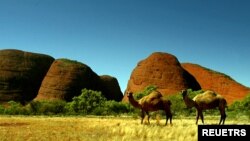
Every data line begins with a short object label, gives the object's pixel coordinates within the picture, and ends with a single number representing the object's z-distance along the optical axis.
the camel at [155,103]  27.31
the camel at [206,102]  26.33
